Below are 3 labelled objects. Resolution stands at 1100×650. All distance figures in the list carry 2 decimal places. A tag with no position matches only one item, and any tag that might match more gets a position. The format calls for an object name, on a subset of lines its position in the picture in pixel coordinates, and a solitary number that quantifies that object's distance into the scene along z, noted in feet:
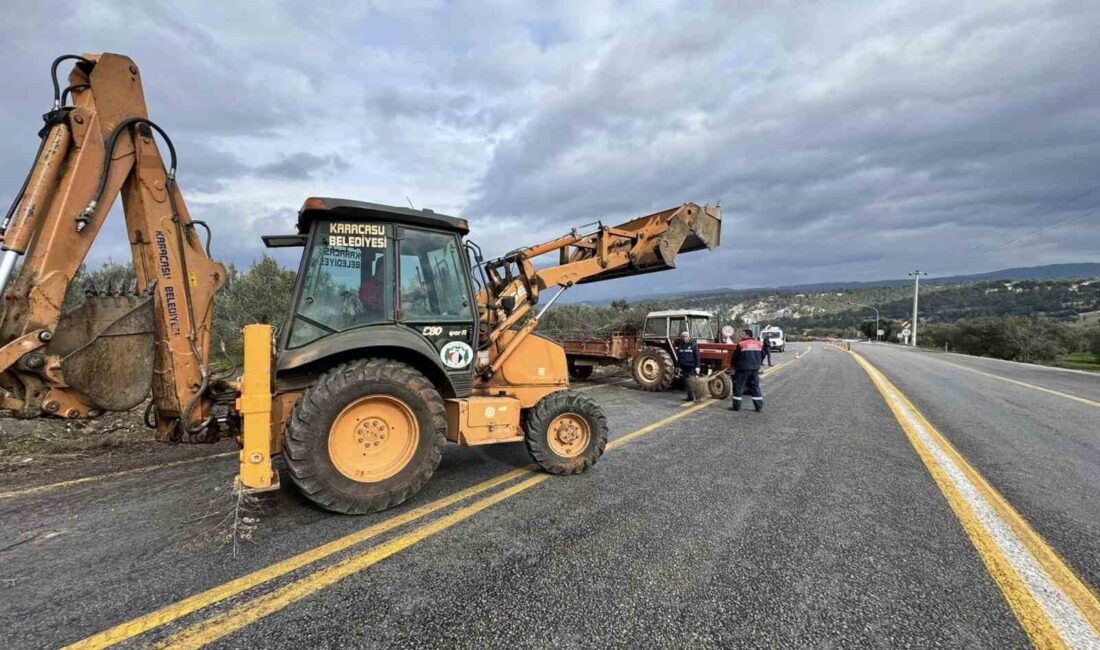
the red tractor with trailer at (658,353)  37.47
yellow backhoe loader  9.99
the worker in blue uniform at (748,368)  28.43
